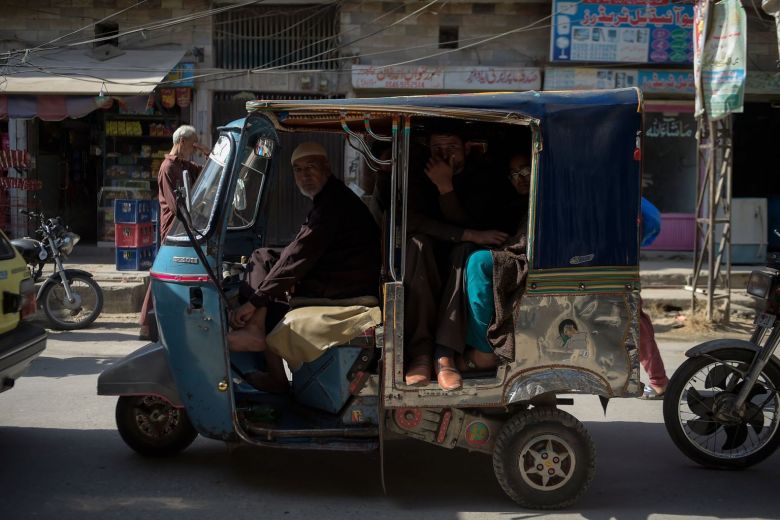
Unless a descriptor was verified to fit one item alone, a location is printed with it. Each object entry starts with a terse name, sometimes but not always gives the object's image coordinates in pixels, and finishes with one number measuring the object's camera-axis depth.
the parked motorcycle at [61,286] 8.43
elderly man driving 4.16
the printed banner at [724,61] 8.55
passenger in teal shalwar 3.86
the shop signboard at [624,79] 12.31
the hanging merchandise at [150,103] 11.47
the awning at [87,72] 11.32
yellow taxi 4.35
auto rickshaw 3.80
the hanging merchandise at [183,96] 12.70
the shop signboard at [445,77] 12.31
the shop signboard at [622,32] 12.24
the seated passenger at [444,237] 3.90
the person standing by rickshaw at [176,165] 6.55
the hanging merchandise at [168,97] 12.68
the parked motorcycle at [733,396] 4.51
